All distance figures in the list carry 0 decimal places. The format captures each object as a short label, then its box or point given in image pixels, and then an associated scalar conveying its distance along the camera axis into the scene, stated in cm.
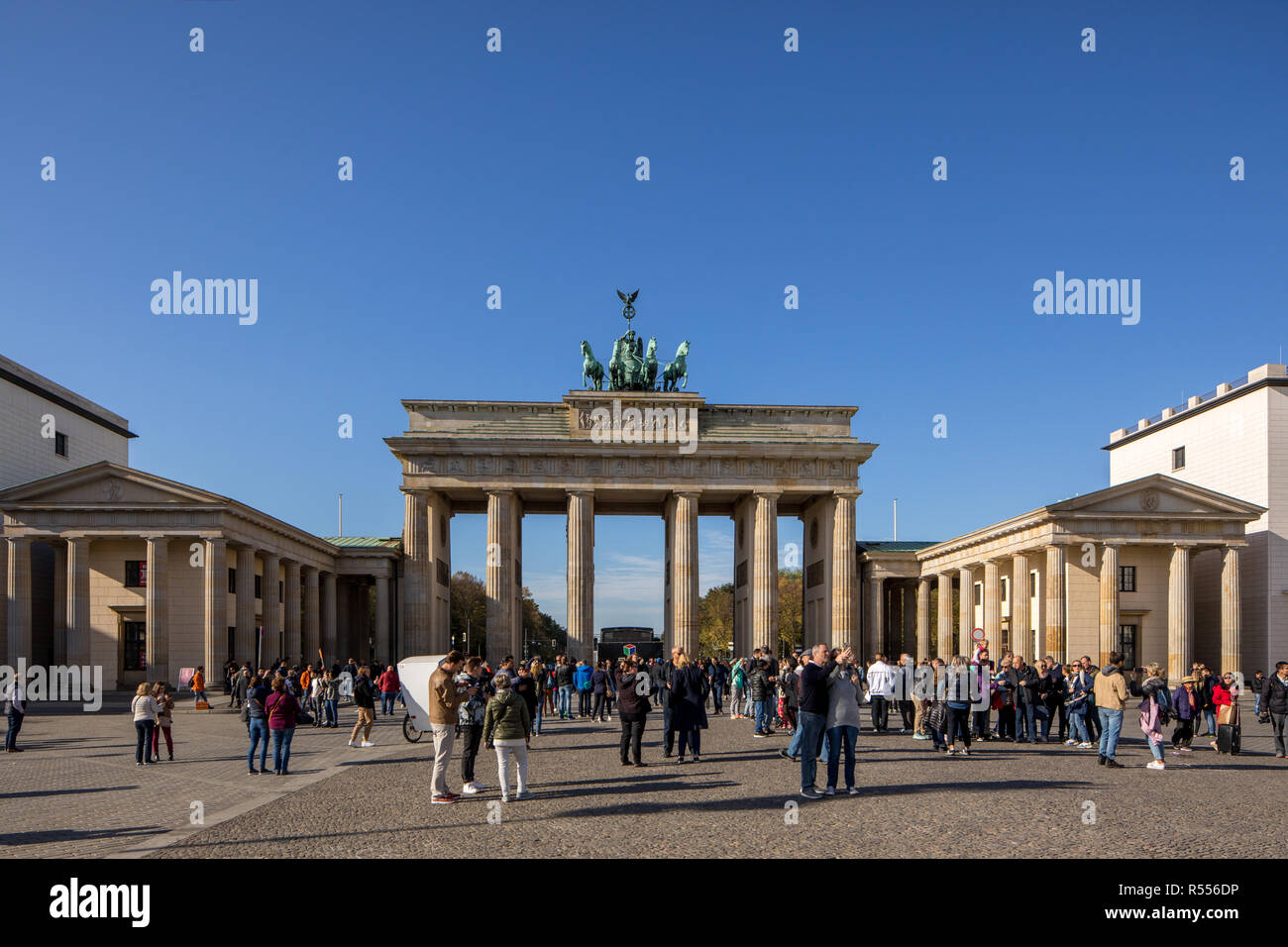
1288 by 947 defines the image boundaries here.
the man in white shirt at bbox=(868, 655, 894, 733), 2150
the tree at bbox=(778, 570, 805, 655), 9375
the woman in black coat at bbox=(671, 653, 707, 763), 1811
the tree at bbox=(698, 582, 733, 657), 10556
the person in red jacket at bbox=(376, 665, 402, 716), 2967
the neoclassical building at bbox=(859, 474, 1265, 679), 4522
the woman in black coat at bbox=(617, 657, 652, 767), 1730
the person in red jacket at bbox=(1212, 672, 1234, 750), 2086
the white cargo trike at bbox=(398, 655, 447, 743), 2320
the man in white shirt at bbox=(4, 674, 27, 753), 2148
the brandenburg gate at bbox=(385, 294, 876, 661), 5588
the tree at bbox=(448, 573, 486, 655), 10606
